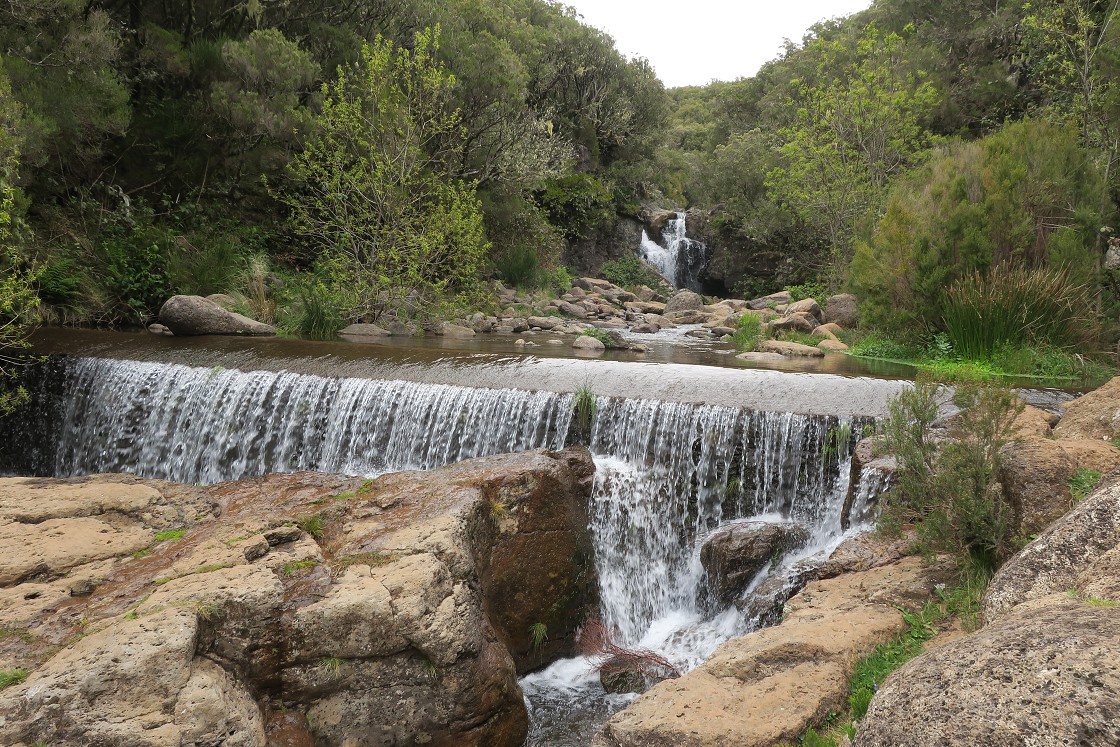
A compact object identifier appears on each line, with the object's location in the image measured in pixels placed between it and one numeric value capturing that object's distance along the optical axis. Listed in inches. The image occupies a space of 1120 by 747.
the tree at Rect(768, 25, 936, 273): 661.3
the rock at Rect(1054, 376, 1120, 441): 165.2
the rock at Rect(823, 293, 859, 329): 540.4
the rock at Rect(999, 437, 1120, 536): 139.0
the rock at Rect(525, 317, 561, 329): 607.2
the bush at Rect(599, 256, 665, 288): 1033.8
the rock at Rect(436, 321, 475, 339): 527.3
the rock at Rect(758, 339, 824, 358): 420.8
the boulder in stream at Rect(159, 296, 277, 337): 435.5
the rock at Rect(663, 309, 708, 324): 765.9
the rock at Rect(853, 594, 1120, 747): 60.5
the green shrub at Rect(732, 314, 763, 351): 489.5
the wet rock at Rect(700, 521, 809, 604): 207.5
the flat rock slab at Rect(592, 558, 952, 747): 111.6
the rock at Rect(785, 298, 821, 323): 583.8
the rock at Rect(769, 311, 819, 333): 547.5
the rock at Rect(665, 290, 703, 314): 858.1
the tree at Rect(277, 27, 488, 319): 493.7
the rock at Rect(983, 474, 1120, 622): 102.6
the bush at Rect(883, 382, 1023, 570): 146.5
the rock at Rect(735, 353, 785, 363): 404.5
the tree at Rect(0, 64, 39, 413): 244.8
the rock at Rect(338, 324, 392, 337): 493.7
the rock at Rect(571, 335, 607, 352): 454.3
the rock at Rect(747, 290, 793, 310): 799.1
